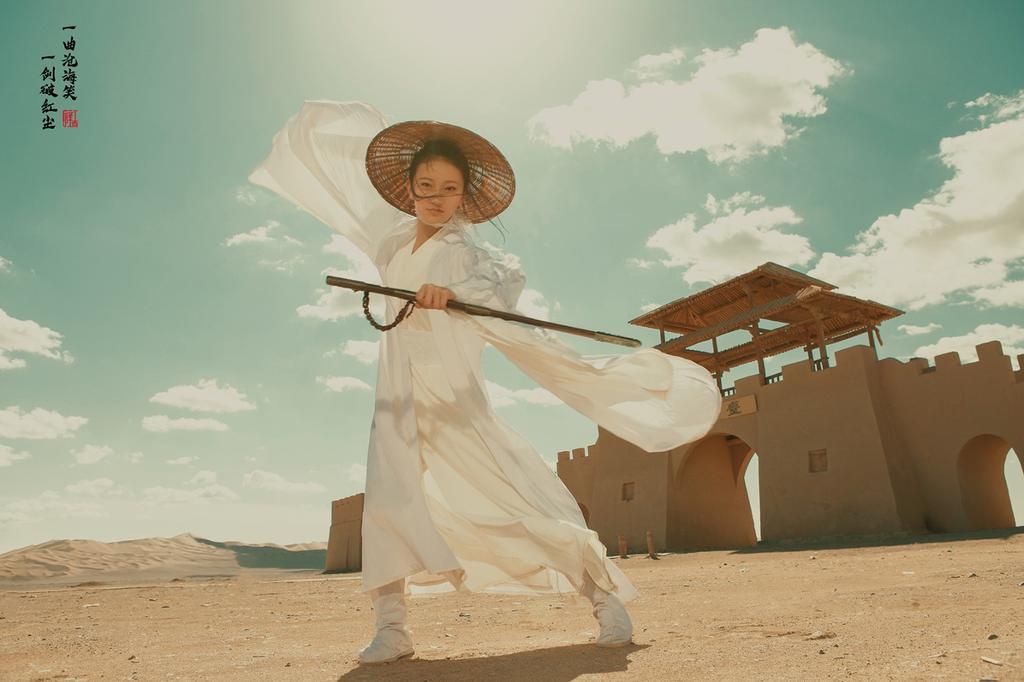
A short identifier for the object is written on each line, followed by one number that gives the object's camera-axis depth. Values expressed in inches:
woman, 112.0
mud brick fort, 498.3
